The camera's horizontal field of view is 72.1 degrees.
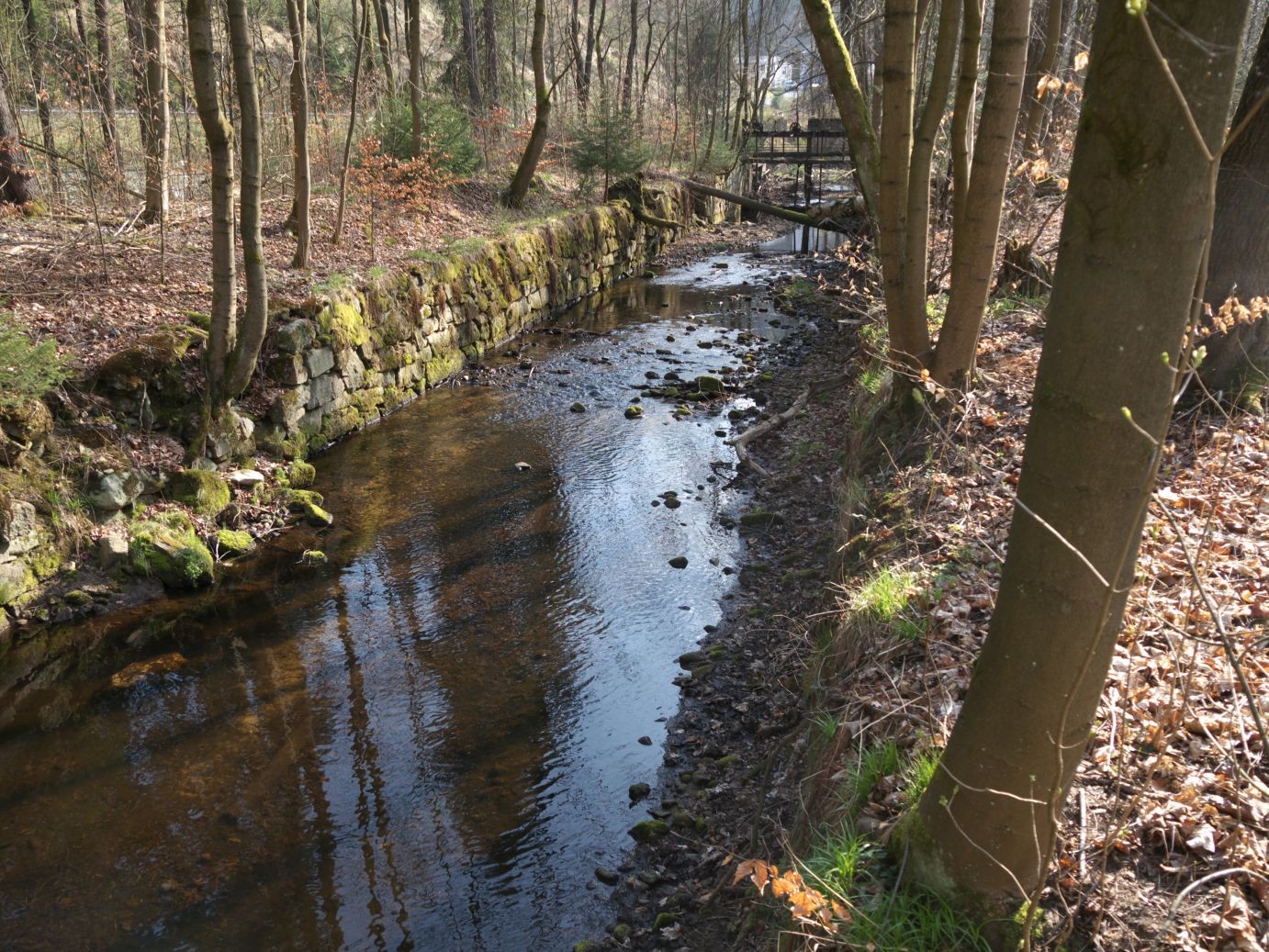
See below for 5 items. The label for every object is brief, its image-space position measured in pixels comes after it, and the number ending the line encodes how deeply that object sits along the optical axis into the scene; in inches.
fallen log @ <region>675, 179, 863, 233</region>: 815.1
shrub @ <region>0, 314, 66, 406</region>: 260.5
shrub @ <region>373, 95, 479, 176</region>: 628.4
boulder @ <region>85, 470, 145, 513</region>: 282.5
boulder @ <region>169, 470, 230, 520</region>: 307.1
